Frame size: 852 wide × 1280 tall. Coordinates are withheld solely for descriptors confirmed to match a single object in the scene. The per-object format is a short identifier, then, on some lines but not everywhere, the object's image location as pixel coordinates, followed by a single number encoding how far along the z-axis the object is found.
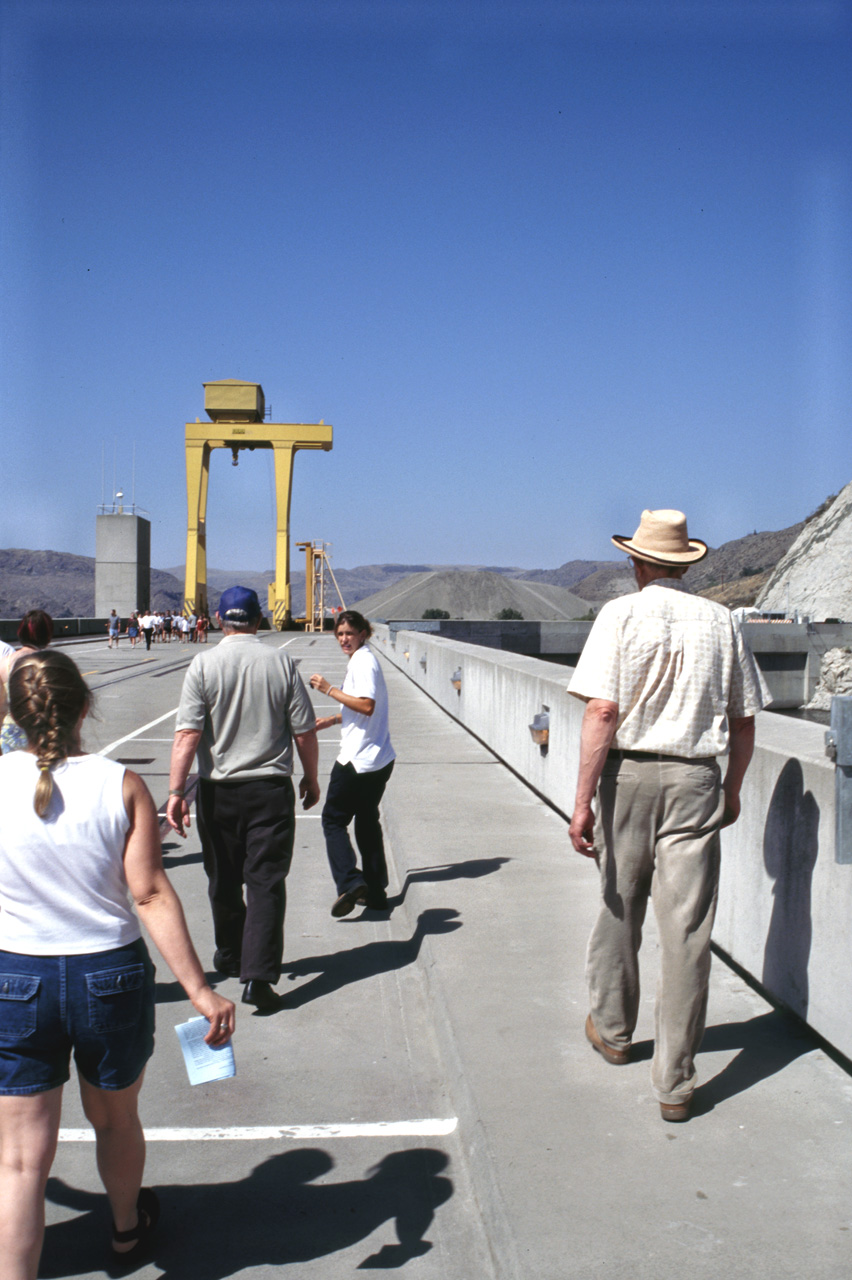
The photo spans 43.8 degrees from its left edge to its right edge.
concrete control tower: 65.94
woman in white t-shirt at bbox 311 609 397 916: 6.21
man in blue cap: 4.90
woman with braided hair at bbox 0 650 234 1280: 2.55
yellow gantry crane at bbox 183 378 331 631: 66.12
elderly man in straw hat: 3.53
